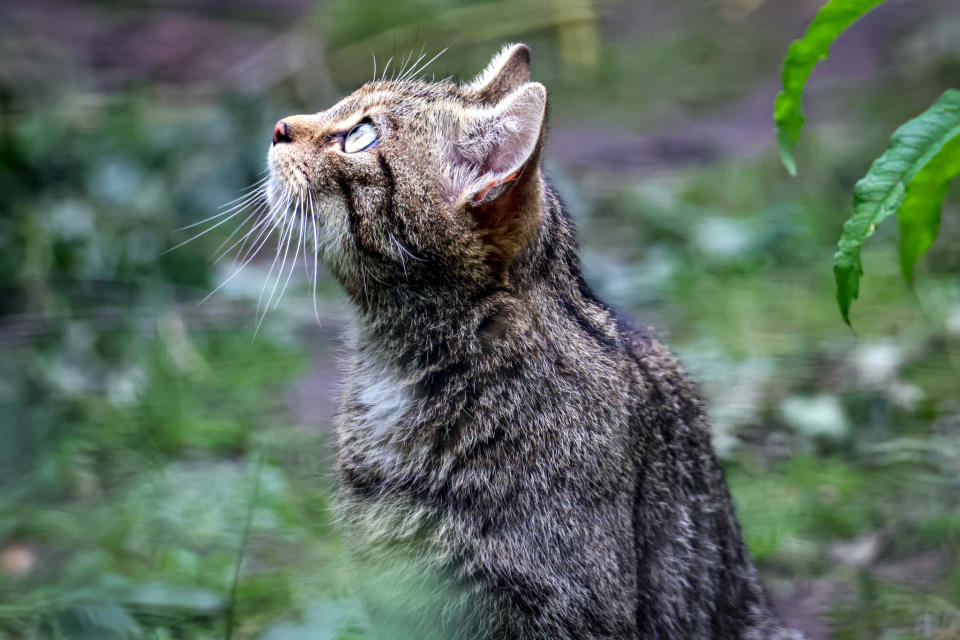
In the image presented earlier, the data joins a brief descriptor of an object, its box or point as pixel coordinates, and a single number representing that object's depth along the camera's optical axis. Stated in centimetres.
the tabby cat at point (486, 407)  581
